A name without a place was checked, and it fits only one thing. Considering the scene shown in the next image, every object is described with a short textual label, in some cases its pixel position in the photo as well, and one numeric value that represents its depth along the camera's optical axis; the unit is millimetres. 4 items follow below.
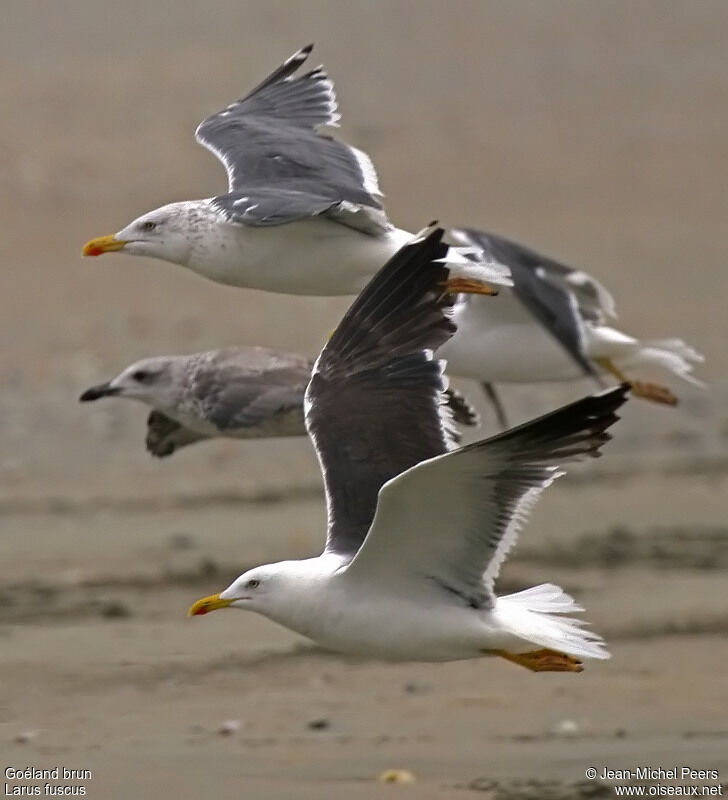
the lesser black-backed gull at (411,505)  12625
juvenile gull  18094
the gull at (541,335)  20891
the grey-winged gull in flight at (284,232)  16469
